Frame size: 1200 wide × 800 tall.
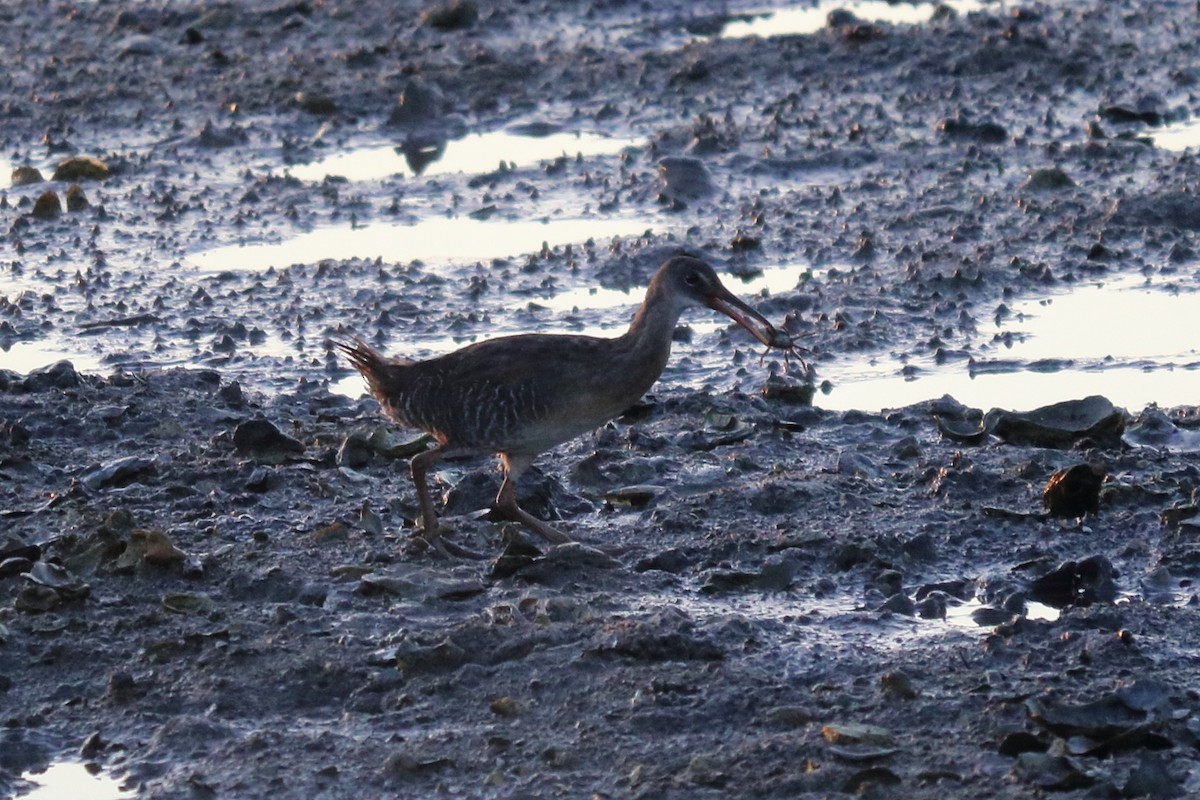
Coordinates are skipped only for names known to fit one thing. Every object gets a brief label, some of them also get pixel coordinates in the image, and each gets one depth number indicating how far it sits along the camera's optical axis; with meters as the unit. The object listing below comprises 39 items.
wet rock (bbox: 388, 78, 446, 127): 27.59
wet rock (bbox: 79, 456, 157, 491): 15.62
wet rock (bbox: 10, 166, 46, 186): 24.81
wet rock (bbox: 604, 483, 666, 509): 15.51
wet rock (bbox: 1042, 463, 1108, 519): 14.62
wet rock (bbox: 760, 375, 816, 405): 17.56
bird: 14.44
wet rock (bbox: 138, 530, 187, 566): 13.84
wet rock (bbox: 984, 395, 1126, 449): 16.05
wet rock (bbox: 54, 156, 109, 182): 24.98
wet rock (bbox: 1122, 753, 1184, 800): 10.51
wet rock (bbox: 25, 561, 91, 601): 13.35
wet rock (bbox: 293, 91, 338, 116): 27.94
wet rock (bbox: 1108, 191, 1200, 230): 22.08
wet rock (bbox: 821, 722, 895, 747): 11.06
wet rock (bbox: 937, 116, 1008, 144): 25.44
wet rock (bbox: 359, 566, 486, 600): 13.52
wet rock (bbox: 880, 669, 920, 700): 11.73
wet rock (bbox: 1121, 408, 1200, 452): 16.25
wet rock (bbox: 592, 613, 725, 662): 12.24
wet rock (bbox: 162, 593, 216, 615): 13.30
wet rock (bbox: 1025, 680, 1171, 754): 11.03
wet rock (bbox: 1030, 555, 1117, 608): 13.37
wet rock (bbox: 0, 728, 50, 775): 11.49
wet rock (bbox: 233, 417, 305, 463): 16.22
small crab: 15.96
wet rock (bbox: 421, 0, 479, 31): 31.61
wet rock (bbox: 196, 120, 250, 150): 26.58
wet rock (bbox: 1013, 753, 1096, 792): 10.63
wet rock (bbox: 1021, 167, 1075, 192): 23.25
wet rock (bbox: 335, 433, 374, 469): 16.31
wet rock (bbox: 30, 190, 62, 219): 23.37
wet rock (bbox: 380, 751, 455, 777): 11.03
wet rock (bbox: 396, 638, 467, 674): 12.23
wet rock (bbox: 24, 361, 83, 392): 17.67
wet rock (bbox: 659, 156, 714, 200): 23.87
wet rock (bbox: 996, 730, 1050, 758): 11.02
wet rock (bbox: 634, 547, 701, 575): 14.09
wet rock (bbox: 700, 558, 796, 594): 13.69
